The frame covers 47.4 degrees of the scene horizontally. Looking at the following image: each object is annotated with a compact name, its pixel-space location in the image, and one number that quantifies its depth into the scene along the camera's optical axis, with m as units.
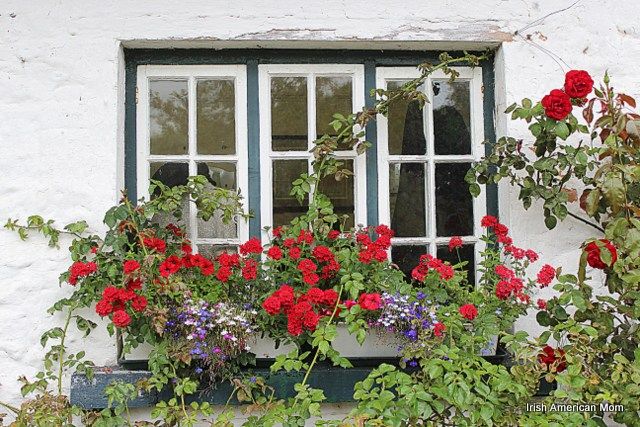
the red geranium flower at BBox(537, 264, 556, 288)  3.03
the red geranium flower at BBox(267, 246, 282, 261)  3.11
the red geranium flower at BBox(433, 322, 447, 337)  2.94
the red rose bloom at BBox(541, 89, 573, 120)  3.05
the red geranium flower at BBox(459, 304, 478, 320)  2.95
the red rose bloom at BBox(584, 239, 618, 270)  2.90
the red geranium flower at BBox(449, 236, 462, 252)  3.28
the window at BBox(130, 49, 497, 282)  3.48
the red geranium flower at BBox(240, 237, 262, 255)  3.15
